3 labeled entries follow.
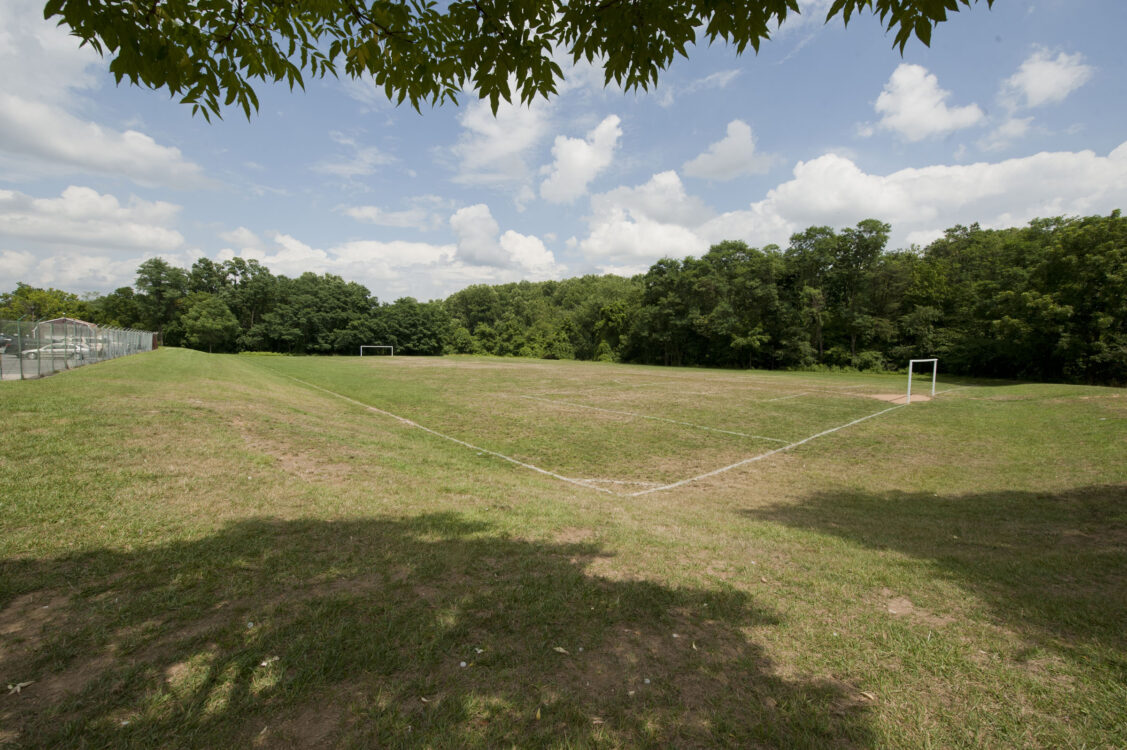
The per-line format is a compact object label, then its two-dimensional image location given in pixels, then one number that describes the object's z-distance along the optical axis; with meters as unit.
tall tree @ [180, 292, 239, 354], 74.31
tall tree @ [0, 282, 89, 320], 80.88
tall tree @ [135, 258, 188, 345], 83.69
